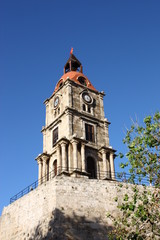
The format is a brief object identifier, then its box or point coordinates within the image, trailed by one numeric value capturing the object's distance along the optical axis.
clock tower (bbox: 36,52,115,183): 33.34
